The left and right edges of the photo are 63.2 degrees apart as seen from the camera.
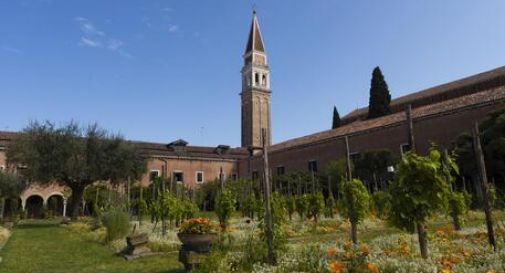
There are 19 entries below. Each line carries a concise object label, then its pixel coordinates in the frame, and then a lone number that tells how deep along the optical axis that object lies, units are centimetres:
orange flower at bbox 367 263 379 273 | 495
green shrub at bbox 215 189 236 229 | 1353
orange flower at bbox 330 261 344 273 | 493
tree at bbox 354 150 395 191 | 2622
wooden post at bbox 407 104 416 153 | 718
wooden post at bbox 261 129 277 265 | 683
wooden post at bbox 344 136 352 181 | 1055
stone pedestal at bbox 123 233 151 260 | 975
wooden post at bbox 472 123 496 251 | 737
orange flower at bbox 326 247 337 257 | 616
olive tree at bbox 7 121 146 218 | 2464
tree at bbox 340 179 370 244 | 1009
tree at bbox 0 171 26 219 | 2943
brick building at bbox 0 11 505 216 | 2477
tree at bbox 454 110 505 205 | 1924
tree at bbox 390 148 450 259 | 624
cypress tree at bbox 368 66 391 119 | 3722
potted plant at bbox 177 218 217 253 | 738
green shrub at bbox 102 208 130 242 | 1285
